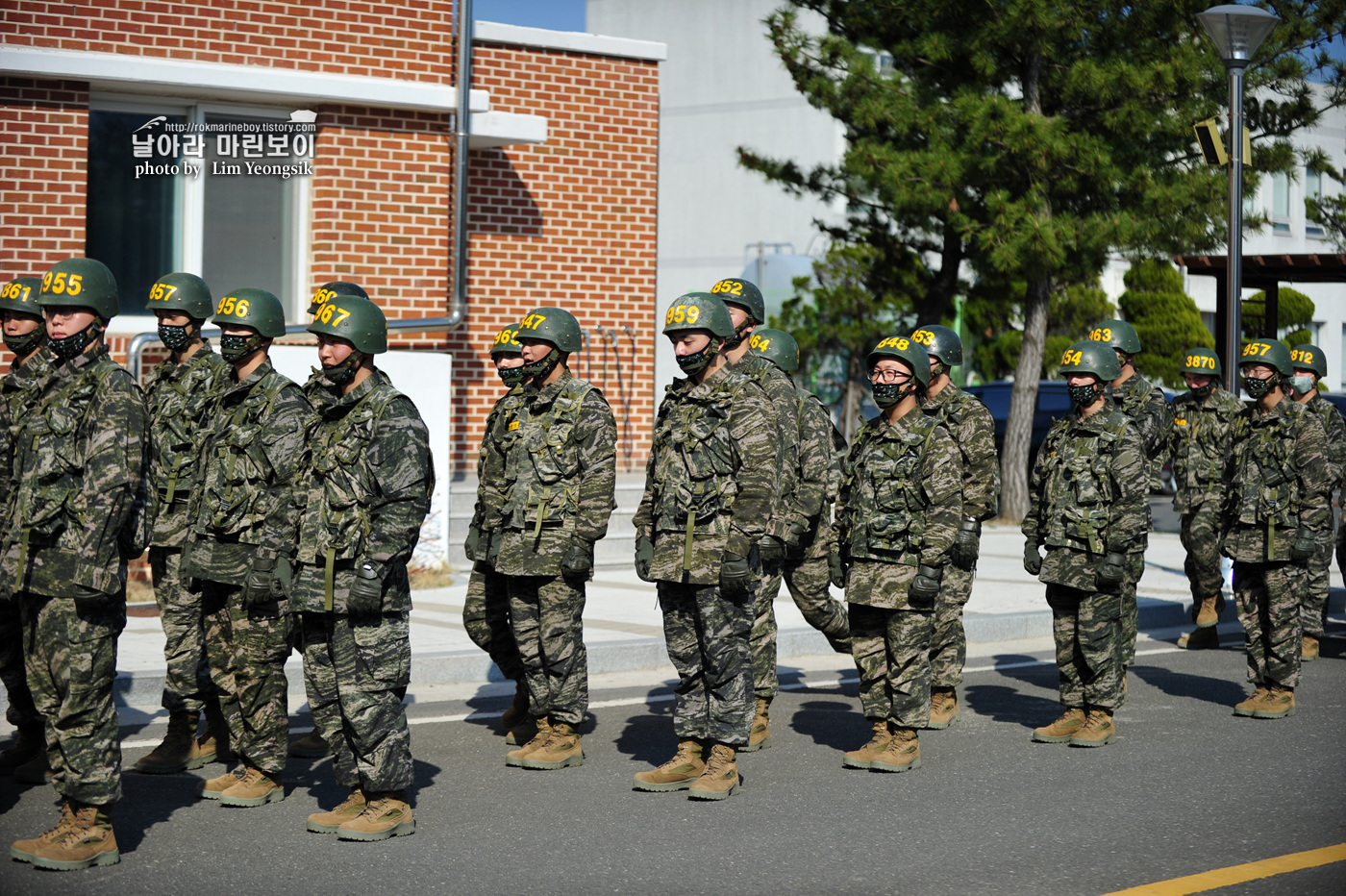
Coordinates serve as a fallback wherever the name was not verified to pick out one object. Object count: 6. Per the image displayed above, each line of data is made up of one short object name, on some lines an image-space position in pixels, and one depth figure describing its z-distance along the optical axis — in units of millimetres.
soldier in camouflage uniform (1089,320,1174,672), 10462
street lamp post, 13500
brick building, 12727
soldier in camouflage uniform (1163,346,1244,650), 11797
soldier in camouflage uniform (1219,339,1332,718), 8977
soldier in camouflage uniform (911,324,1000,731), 8703
